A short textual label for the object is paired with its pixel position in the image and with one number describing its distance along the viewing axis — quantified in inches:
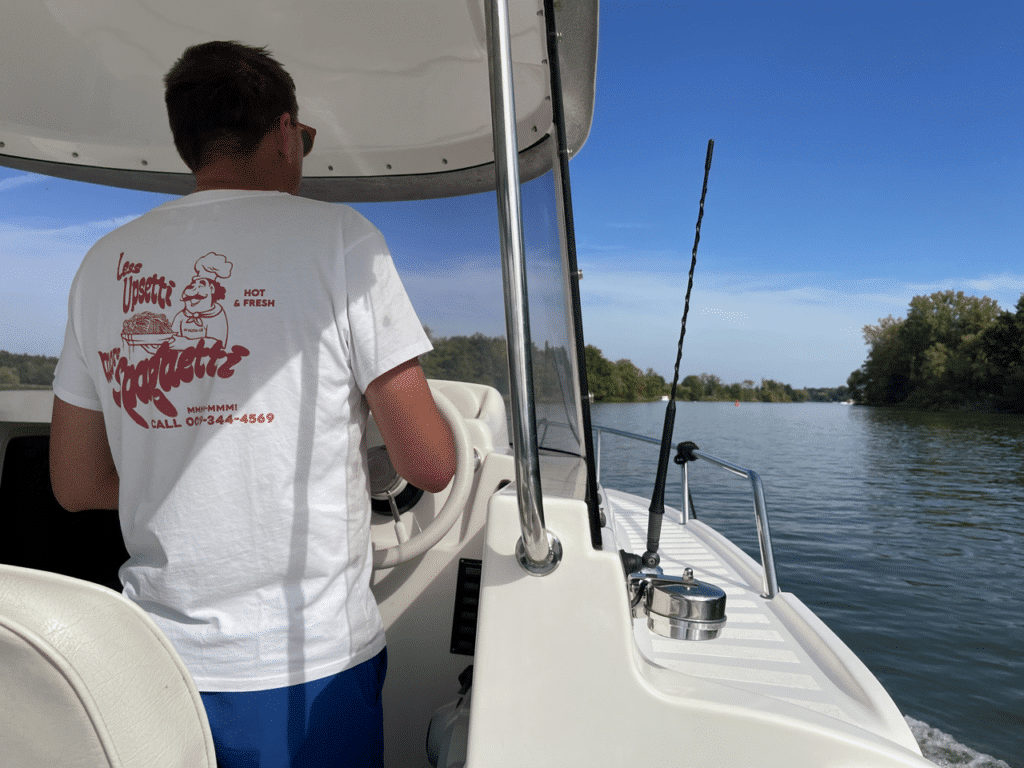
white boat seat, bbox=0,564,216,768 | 21.4
